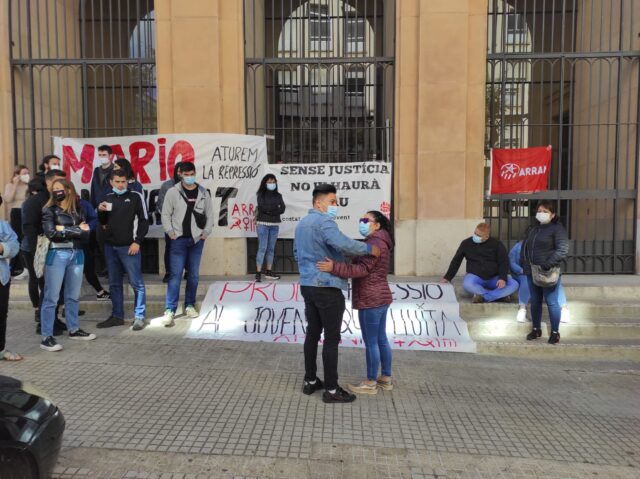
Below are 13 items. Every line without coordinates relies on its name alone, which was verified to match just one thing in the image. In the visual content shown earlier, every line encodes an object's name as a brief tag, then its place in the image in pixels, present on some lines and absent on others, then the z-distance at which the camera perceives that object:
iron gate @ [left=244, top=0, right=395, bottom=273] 8.74
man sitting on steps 6.87
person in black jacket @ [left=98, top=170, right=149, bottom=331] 6.17
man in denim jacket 4.18
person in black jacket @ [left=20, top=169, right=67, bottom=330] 5.72
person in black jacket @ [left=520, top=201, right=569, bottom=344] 5.76
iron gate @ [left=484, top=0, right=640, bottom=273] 8.68
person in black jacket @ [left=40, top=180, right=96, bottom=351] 5.40
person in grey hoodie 6.38
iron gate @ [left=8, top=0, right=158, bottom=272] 8.78
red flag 8.52
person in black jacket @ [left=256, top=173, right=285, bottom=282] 7.90
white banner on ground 6.07
